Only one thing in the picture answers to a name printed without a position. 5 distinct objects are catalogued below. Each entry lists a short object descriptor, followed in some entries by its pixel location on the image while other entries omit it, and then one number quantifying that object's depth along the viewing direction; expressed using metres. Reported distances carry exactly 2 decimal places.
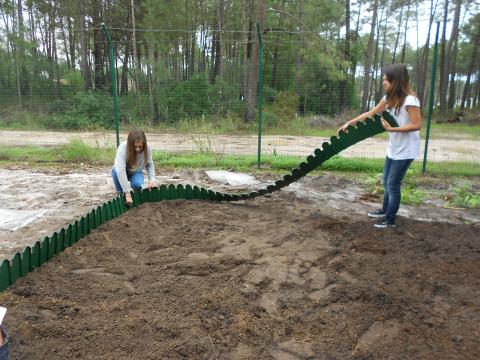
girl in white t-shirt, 3.69
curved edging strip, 2.89
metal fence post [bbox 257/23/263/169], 6.76
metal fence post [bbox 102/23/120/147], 7.23
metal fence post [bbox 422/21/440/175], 6.38
